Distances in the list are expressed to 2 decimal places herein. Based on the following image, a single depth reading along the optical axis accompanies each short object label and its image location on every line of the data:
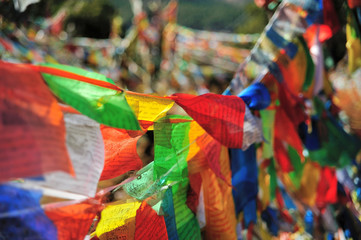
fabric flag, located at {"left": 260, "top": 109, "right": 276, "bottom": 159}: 1.56
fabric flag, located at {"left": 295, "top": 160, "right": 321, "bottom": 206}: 2.18
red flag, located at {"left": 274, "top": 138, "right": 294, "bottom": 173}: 1.87
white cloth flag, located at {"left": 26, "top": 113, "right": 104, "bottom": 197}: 0.73
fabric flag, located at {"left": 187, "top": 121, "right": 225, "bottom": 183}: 1.25
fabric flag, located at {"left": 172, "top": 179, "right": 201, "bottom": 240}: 1.19
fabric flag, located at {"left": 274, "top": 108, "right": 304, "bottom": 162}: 1.67
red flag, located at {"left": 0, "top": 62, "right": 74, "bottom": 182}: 0.66
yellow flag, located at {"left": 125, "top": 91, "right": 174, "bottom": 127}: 1.02
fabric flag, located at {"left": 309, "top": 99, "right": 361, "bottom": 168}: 2.08
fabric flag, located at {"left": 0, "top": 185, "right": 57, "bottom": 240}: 0.72
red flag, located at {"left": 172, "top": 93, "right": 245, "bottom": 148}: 1.11
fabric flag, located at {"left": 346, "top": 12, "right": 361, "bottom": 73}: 1.81
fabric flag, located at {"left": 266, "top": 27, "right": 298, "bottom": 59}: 1.72
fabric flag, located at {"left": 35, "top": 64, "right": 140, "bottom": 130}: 0.83
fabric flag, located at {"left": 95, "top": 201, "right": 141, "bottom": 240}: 1.04
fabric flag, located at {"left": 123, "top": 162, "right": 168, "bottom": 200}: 1.04
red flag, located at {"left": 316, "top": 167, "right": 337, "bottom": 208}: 2.17
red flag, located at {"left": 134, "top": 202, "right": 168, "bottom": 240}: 1.06
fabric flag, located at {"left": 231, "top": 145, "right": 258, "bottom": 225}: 1.55
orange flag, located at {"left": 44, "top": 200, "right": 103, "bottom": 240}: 0.77
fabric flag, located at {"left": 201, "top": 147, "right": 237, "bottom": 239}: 1.33
